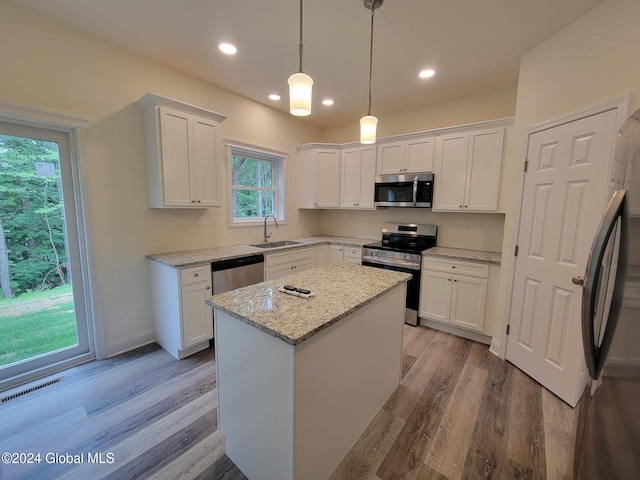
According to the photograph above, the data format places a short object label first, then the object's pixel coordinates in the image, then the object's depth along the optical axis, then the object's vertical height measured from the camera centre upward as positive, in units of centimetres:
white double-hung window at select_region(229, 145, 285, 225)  359 +35
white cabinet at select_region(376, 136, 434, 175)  334 +72
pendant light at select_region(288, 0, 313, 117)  137 +61
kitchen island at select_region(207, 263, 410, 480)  118 -81
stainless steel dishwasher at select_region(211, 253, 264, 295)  267 -68
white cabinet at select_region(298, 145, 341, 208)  414 +56
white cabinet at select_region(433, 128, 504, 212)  291 +48
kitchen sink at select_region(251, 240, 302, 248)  365 -50
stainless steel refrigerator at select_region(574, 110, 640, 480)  68 -38
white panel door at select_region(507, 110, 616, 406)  182 -22
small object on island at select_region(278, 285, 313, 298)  156 -49
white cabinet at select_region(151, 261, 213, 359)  244 -95
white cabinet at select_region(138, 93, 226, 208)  250 +55
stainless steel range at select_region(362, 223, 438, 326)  324 -51
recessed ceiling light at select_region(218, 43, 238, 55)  235 +143
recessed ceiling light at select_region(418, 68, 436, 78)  272 +144
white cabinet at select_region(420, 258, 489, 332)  282 -89
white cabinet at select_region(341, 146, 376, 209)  385 +50
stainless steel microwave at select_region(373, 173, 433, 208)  334 +28
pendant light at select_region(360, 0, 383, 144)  182 +60
